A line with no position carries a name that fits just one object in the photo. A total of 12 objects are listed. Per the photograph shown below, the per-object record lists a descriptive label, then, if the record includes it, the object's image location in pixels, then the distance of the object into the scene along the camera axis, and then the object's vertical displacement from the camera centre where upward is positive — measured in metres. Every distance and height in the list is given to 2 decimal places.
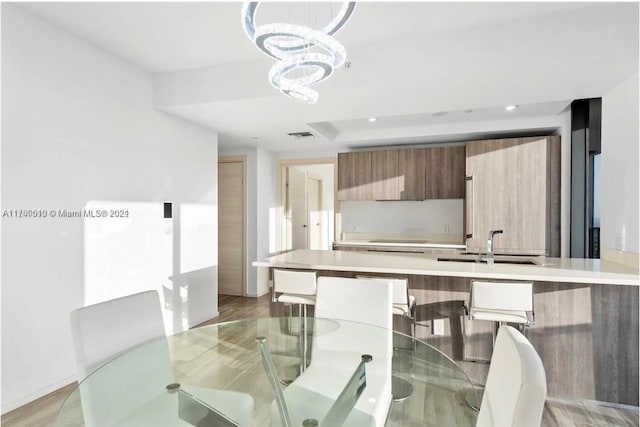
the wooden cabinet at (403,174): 4.79 +0.52
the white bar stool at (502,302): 2.31 -0.62
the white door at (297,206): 6.31 +0.06
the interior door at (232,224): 5.39 -0.23
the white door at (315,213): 7.45 -0.07
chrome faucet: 3.00 -0.34
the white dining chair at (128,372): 1.37 -0.70
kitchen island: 2.37 -0.78
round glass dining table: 1.31 -0.78
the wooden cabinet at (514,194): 4.19 +0.19
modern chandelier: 1.39 +0.70
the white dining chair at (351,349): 1.43 -0.75
